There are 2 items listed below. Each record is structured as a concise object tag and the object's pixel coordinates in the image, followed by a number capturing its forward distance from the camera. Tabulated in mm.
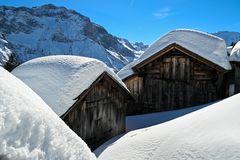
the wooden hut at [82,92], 6169
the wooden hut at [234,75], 10003
